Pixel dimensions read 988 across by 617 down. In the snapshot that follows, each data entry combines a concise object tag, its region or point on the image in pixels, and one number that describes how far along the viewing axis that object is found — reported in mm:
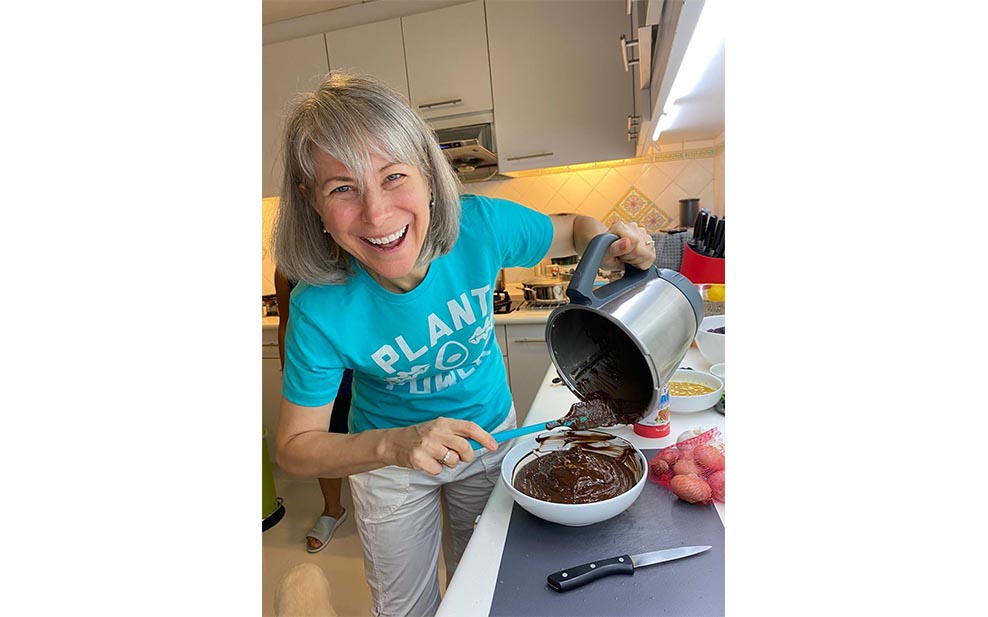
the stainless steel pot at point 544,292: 2531
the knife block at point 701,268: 1723
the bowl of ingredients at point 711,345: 1352
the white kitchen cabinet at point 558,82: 2385
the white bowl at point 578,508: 713
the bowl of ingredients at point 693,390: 1110
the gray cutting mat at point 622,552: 615
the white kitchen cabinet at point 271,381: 2584
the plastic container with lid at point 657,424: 1029
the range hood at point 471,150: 2336
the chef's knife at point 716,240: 1760
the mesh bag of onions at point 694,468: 787
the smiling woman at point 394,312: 857
